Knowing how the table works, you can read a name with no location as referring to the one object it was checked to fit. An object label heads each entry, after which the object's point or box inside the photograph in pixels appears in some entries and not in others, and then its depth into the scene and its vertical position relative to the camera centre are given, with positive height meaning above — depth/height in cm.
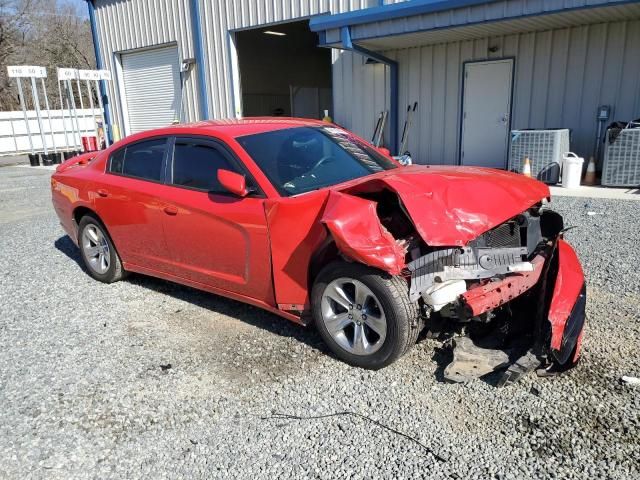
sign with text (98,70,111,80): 1776 +91
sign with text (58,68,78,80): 1705 +94
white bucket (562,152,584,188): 912 -142
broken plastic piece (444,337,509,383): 310 -160
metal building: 941 +70
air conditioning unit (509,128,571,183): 948 -110
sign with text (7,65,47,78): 1719 +108
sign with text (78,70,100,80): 1697 +89
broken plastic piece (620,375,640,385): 302 -167
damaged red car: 303 -95
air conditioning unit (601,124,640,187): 869 -119
